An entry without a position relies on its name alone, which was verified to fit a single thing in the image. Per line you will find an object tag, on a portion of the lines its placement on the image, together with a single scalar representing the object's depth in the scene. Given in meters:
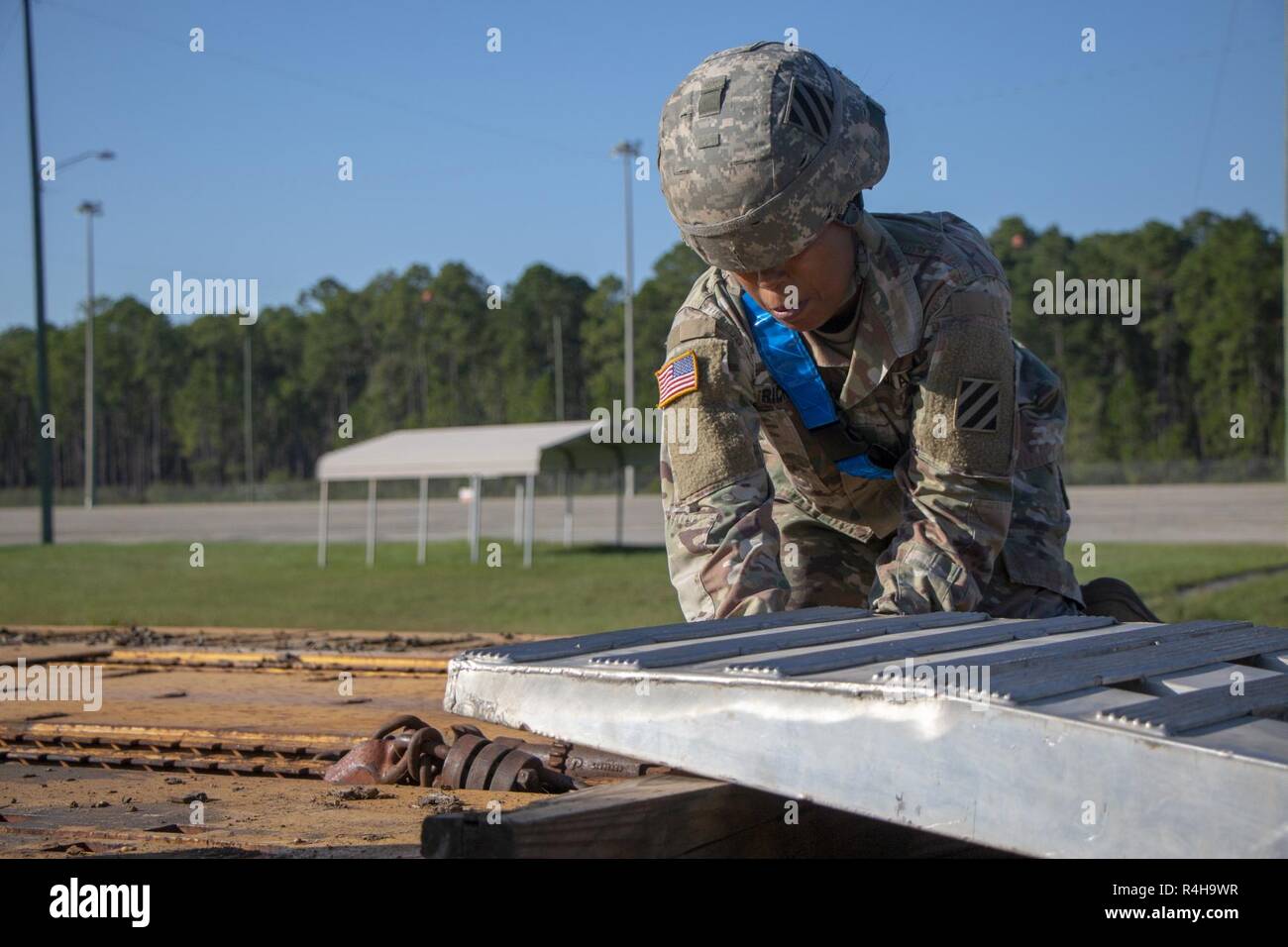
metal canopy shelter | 18.52
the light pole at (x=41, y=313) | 24.11
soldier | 2.52
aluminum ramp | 1.37
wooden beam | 1.49
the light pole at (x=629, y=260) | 33.97
